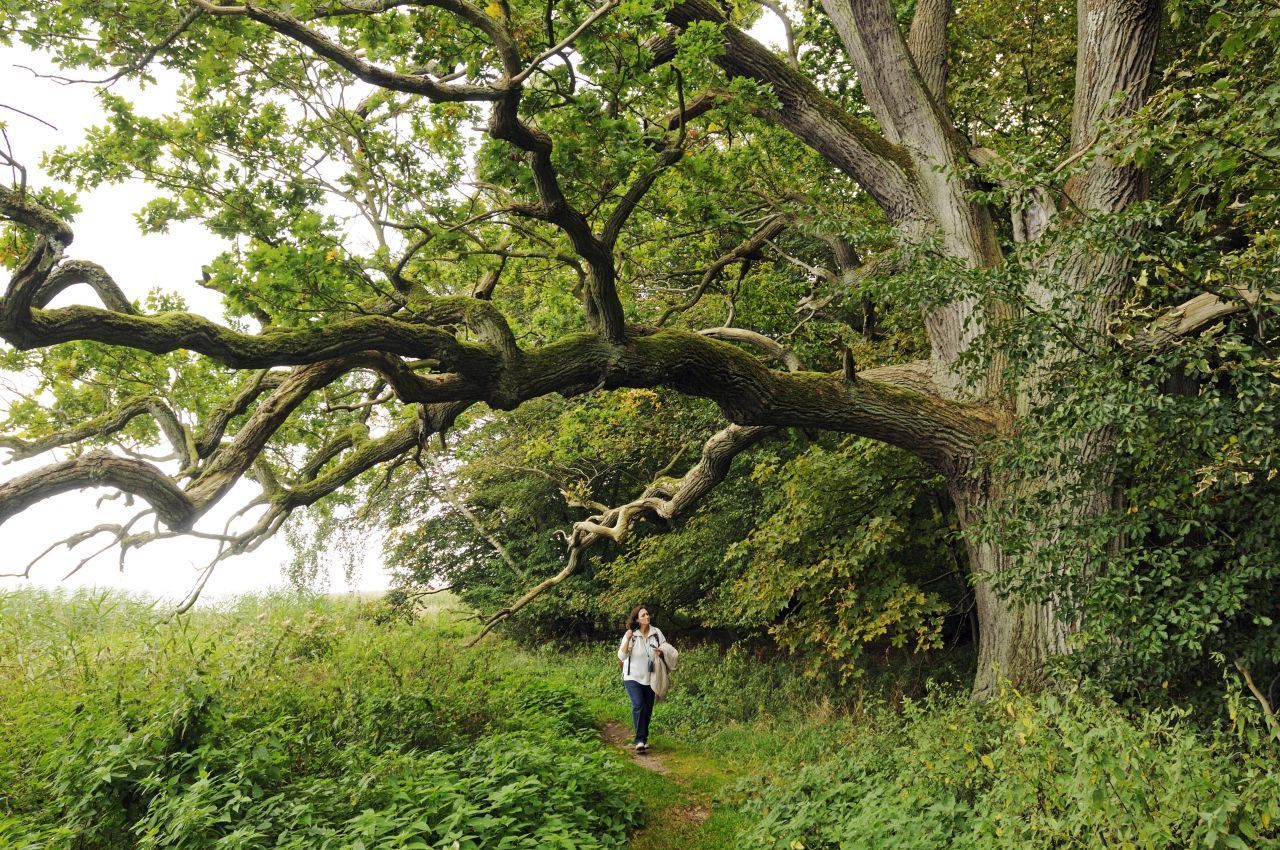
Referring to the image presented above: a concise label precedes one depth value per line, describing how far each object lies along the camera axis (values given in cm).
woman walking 916
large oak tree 547
